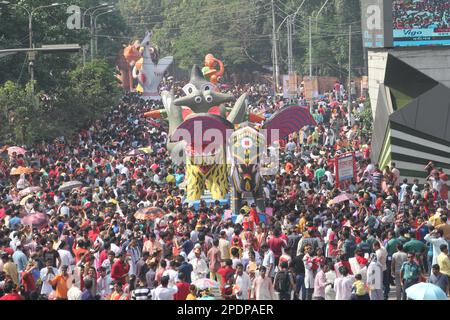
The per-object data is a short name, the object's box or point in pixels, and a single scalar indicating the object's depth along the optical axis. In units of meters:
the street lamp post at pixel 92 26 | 58.35
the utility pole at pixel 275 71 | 56.66
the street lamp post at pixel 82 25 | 54.25
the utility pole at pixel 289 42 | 57.55
